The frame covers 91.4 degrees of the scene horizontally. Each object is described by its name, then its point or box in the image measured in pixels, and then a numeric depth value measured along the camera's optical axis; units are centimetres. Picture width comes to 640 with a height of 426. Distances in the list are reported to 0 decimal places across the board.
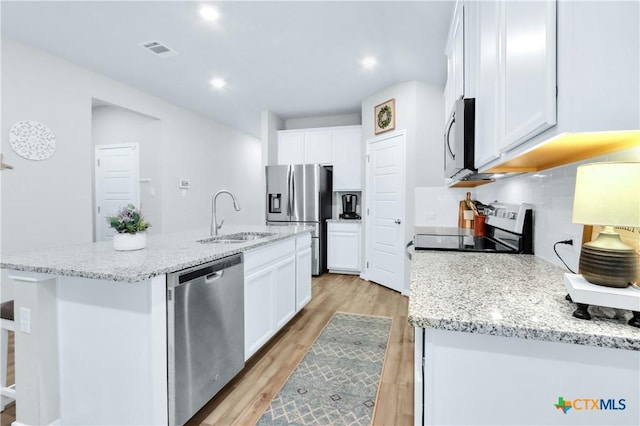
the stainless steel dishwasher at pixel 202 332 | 142
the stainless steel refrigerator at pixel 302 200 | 464
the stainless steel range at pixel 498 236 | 168
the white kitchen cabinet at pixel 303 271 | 287
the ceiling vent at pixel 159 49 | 286
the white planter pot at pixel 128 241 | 173
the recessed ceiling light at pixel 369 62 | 318
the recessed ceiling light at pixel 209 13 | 233
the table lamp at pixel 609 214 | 72
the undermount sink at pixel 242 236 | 244
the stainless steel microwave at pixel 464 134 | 148
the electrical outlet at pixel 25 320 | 145
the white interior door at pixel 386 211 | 378
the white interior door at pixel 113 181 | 460
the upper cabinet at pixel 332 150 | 486
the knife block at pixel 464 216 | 306
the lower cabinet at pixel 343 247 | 471
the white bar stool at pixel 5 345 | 158
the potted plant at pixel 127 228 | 173
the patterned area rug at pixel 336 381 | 164
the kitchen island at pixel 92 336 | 134
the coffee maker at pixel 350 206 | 499
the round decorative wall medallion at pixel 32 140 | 282
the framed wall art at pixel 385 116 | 387
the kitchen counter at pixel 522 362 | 68
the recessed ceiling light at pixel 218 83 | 370
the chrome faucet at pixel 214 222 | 244
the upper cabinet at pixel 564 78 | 64
